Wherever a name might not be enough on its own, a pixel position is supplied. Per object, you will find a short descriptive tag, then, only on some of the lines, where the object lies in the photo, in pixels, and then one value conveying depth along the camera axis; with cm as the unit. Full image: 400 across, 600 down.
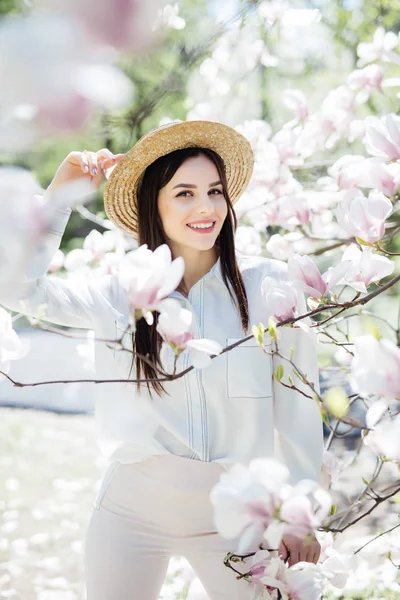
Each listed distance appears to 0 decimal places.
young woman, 120
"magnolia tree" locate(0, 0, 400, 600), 35
